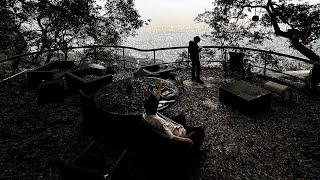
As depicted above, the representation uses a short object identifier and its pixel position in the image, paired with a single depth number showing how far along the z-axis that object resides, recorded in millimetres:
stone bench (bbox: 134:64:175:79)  8180
